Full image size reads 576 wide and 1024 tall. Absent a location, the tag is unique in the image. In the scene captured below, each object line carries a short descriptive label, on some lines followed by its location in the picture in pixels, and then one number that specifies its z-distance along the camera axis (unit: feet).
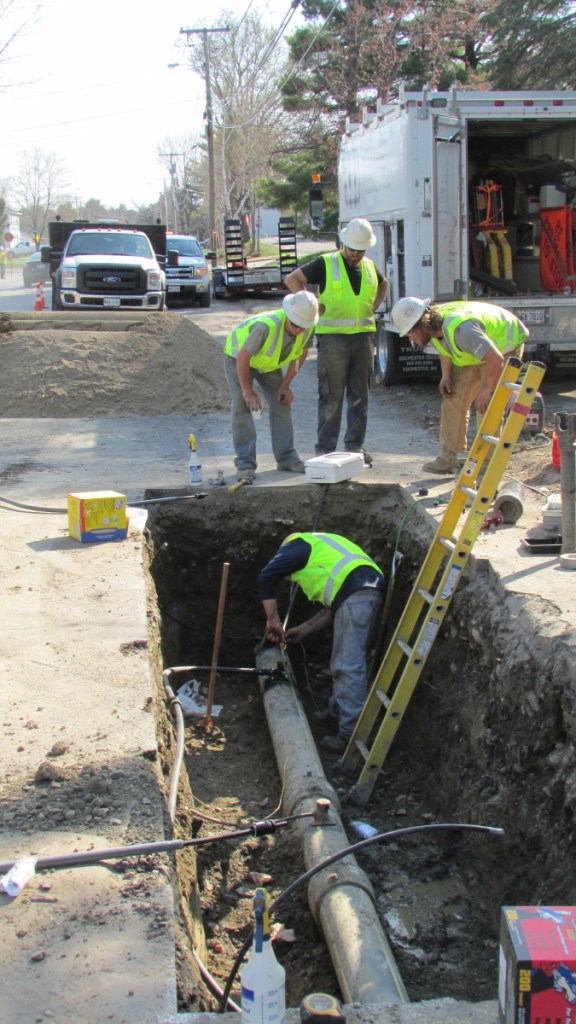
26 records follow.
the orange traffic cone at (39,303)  79.77
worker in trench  19.75
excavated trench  14.01
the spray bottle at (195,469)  25.77
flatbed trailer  83.82
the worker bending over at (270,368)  24.79
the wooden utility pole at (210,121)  141.49
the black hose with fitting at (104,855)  10.48
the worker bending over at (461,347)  22.91
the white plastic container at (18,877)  9.98
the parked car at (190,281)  85.40
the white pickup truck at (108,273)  55.98
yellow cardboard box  21.91
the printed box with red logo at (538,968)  7.59
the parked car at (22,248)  282.23
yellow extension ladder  17.12
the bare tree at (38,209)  301.53
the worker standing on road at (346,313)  26.16
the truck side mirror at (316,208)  52.85
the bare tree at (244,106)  146.30
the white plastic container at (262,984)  7.94
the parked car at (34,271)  127.95
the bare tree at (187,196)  249.34
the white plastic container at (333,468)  24.80
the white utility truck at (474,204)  34.58
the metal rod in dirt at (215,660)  20.84
